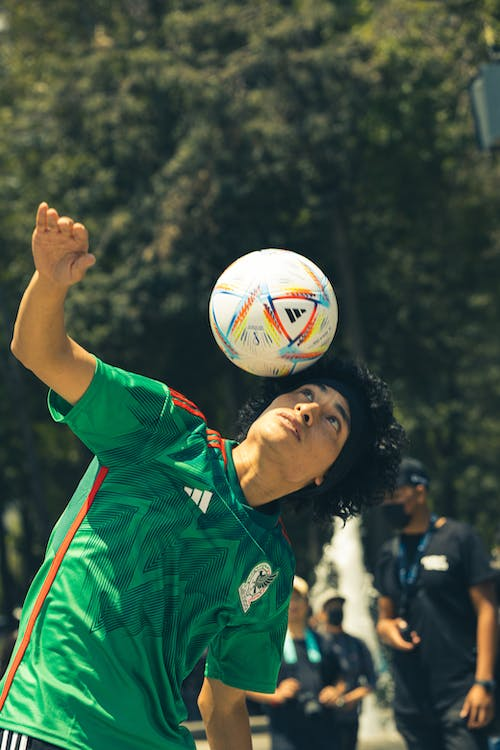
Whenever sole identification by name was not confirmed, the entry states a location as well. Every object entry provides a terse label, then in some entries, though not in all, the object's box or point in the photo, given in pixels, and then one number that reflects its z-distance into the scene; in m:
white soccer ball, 7.56
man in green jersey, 6.41
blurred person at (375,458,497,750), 13.00
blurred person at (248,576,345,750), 17.17
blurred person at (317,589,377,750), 18.06
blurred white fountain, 29.23
